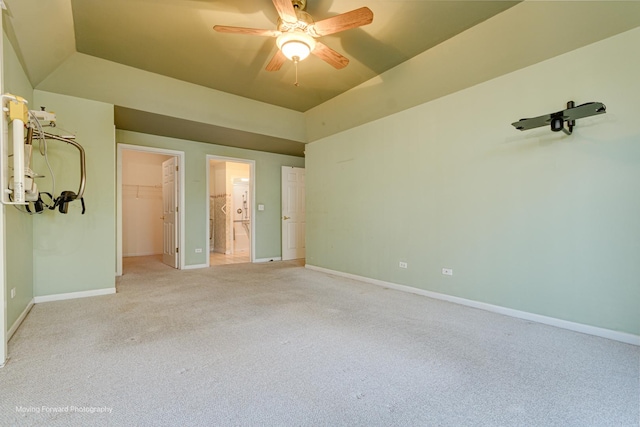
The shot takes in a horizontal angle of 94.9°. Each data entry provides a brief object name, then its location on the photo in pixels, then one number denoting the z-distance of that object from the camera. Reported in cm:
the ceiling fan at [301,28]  230
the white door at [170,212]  575
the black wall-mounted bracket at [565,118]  236
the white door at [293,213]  689
